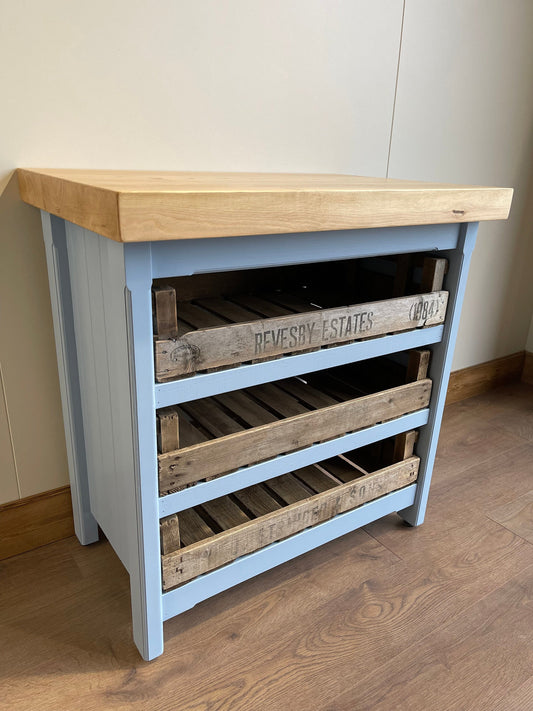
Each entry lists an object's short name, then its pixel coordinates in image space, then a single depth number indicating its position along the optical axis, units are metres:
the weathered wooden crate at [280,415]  0.95
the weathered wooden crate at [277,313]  0.88
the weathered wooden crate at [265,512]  1.02
